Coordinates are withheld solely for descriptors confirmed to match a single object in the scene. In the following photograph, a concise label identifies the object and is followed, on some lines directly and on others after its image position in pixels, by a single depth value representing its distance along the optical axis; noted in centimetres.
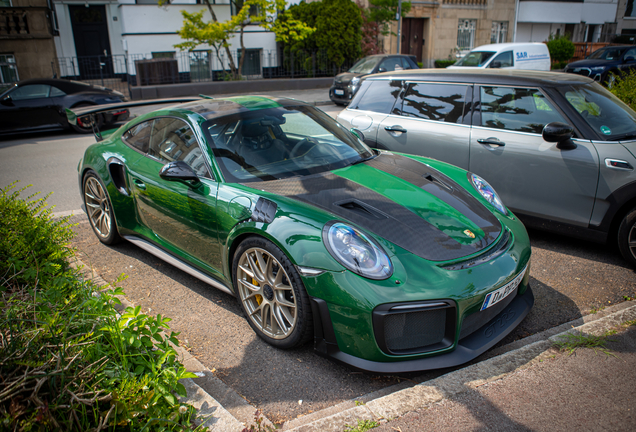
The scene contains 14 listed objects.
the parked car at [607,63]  1841
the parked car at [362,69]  1507
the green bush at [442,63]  2719
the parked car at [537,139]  394
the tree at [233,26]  1767
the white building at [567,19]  3188
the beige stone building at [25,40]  1858
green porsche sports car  253
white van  1548
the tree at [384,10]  2239
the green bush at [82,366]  183
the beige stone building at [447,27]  2861
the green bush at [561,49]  2812
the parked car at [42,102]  1072
